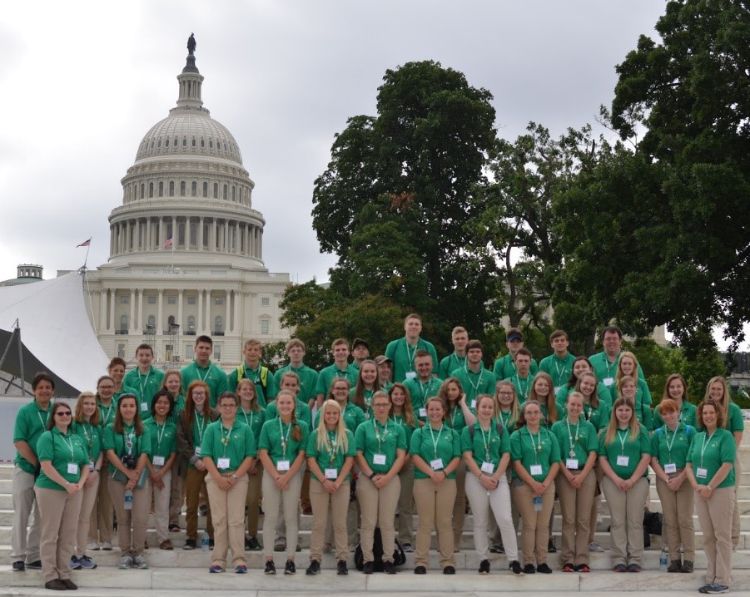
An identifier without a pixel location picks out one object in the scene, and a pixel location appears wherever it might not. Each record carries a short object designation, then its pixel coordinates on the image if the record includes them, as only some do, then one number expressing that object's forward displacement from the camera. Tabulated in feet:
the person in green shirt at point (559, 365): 39.32
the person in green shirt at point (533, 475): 33.88
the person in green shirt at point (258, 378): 38.52
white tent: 114.93
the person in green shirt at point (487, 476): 33.81
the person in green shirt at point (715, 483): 32.55
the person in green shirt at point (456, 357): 38.63
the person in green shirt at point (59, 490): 32.19
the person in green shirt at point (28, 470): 33.19
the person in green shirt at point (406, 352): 38.88
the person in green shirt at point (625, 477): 34.17
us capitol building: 337.72
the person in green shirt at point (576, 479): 34.35
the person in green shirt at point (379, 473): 33.86
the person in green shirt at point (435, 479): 33.81
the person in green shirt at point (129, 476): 34.58
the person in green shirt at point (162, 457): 35.37
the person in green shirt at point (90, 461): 33.73
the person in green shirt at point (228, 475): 33.73
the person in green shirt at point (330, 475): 33.68
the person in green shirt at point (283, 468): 33.83
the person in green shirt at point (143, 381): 39.04
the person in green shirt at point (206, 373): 38.52
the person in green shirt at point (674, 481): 34.06
